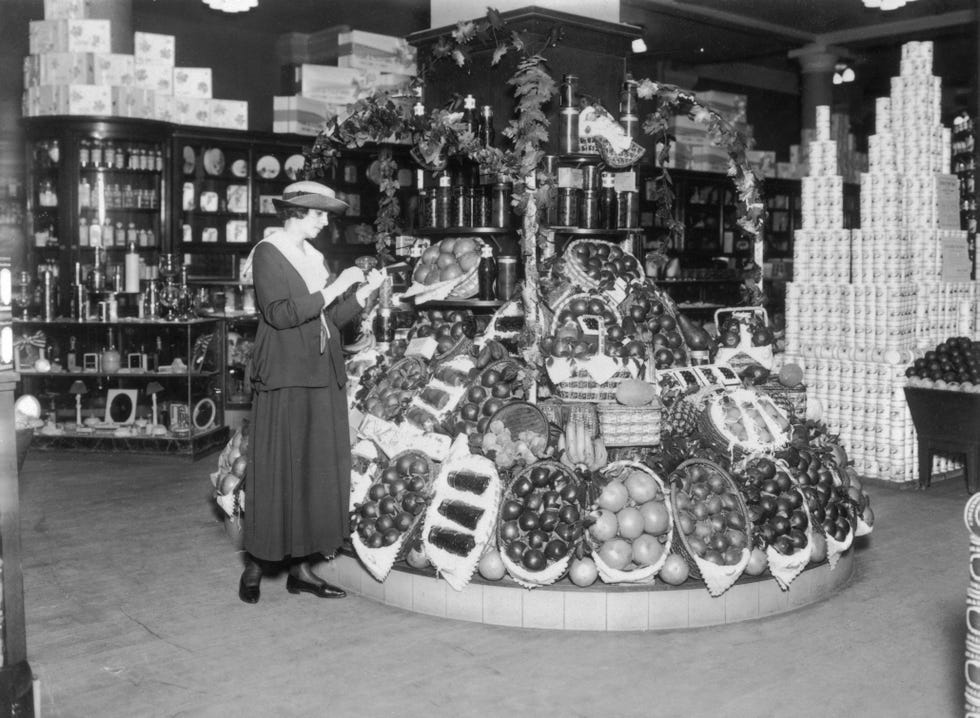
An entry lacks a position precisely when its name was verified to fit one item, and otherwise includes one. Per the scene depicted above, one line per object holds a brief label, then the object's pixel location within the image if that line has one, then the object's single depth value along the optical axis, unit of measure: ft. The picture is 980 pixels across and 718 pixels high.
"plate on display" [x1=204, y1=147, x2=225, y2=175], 33.22
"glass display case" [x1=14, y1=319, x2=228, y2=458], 28.07
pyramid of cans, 25.02
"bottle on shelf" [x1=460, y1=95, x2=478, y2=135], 19.99
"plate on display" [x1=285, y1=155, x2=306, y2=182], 34.81
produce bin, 23.49
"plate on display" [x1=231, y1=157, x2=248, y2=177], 33.94
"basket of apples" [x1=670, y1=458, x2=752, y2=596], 14.49
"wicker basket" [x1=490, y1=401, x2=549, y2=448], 15.93
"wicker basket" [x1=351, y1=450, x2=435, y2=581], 15.40
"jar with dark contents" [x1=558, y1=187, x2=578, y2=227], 20.07
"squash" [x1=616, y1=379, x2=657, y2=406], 16.14
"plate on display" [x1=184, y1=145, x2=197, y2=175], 32.48
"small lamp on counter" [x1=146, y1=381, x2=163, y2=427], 28.35
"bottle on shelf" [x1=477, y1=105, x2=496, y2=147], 20.06
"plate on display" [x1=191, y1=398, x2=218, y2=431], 28.48
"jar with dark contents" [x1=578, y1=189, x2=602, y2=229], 20.16
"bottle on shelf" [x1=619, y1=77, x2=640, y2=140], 21.45
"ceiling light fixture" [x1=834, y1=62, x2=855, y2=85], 46.19
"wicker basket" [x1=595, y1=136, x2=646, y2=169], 19.83
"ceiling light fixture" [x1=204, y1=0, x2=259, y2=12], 30.48
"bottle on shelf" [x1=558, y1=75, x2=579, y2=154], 20.10
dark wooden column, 10.46
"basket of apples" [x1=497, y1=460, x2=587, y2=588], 14.46
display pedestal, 14.53
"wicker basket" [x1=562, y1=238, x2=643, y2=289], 19.19
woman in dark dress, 14.82
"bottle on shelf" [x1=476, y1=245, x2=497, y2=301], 19.35
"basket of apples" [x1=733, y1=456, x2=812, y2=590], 15.03
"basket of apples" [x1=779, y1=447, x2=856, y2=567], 15.98
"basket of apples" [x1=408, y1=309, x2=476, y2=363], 18.75
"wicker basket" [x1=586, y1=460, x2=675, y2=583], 14.40
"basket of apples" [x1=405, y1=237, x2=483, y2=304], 19.52
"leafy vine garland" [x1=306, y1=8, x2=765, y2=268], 17.20
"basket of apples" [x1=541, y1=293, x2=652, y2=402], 16.76
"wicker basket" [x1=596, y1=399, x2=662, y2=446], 16.01
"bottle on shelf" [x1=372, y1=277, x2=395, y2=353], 21.66
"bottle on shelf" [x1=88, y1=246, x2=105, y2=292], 29.12
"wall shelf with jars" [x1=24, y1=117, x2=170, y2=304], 29.89
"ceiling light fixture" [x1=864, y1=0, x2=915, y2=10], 32.76
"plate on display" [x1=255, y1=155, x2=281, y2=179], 34.42
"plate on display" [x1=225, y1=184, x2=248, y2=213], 34.09
